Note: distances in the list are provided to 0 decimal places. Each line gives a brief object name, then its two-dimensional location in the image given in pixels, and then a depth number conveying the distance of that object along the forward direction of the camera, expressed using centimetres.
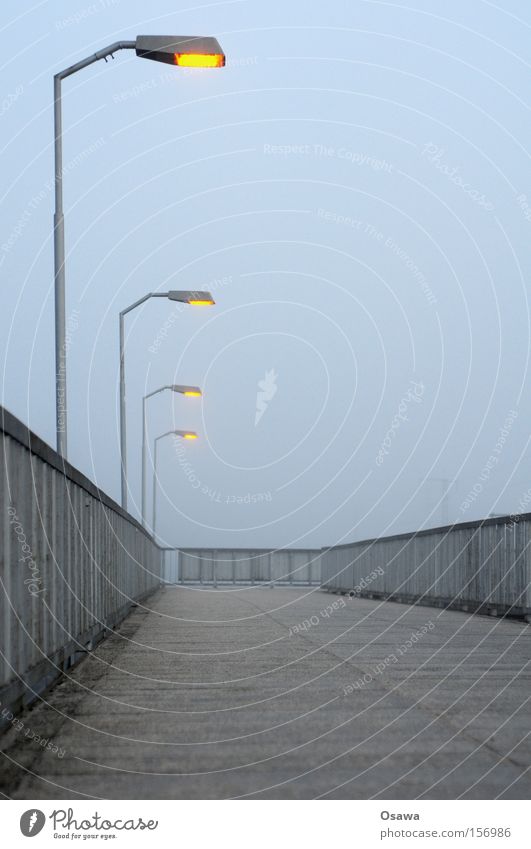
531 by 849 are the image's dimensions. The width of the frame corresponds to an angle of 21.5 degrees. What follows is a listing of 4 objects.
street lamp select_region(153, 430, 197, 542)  4568
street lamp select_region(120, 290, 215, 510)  2395
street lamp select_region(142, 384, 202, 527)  3594
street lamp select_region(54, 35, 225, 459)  1330
